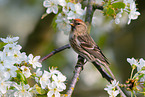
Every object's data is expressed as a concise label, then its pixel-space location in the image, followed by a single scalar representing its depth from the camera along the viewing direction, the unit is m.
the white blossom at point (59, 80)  3.60
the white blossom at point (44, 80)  3.57
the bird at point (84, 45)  5.79
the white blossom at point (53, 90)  3.57
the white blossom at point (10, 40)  4.14
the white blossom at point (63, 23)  5.59
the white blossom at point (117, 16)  5.04
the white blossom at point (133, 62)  4.39
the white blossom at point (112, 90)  3.91
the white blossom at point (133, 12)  5.10
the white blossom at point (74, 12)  5.16
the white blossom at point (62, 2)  5.12
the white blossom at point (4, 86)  3.41
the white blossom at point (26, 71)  3.60
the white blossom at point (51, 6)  5.21
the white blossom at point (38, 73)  3.75
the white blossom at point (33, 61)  3.87
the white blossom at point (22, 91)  3.52
